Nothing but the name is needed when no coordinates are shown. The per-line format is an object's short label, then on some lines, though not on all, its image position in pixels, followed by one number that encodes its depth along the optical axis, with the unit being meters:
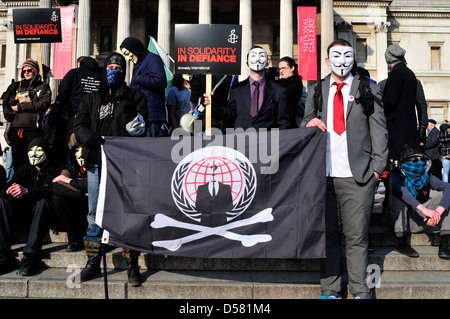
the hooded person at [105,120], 4.27
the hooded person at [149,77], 4.82
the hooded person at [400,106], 5.32
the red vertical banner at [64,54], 21.71
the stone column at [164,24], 28.19
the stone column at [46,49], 28.00
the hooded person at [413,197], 4.81
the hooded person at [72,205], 4.89
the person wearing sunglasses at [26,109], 6.52
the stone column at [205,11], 27.95
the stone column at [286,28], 28.12
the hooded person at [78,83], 6.47
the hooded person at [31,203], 4.59
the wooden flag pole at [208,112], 4.47
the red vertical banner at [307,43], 24.58
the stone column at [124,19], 28.56
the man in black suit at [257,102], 4.61
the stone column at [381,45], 33.44
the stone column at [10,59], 33.62
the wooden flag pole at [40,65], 7.08
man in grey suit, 3.79
